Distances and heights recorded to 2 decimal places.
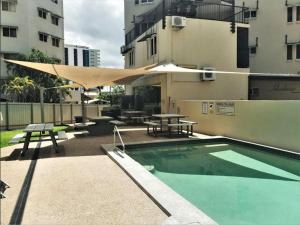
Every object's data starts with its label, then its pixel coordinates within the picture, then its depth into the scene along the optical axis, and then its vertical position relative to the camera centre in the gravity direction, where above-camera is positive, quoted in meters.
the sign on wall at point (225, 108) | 9.15 -0.17
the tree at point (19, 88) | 18.79 +1.39
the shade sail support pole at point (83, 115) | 11.68 -0.51
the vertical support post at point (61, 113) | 15.55 -0.54
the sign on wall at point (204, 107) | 10.40 -0.16
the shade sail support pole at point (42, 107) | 12.46 -0.11
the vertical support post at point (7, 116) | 12.62 -0.58
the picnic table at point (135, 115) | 13.52 -0.66
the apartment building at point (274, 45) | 17.06 +4.46
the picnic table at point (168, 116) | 9.53 -0.48
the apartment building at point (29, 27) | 23.40 +8.13
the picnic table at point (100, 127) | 10.07 -0.95
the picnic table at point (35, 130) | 6.44 -0.73
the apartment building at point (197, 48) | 12.67 +3.16
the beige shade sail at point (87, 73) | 8.50 +1.19
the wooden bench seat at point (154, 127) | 9.74 -1.04
